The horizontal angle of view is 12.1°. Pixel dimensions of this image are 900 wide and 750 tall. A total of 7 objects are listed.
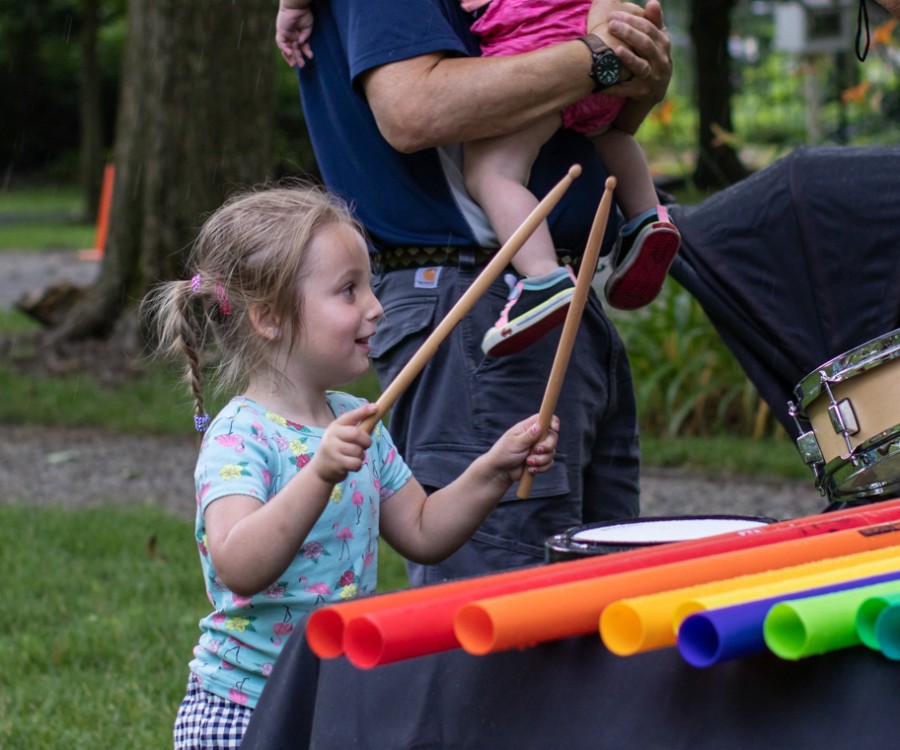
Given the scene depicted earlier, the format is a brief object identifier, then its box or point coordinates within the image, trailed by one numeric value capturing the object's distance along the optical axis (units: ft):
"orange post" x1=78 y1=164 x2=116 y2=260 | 79.15
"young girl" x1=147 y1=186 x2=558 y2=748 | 12.60
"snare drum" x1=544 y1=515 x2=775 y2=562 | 11.85
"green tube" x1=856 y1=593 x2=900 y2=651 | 10.59
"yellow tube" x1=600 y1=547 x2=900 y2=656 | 10.68
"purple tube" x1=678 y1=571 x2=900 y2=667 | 10.58
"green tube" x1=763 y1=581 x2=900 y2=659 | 10.54
